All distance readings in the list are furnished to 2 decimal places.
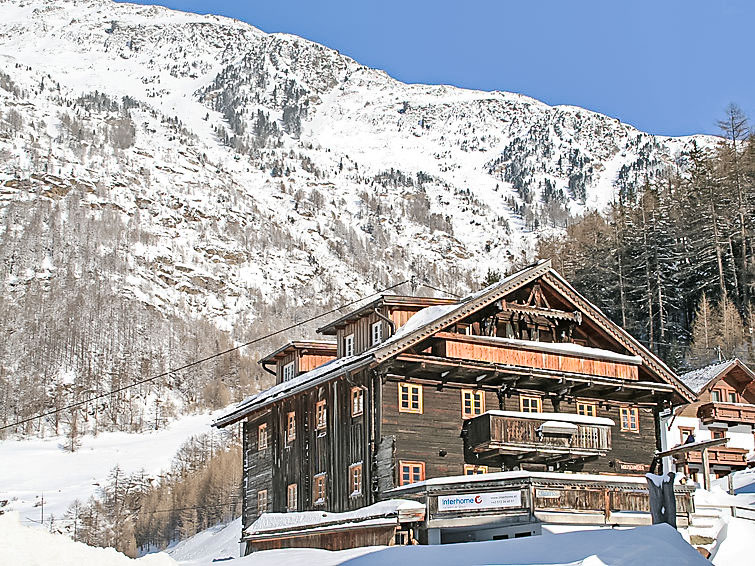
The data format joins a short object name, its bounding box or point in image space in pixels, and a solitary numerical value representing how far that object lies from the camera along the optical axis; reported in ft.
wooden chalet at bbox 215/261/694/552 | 102.68
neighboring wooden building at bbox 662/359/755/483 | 168.45
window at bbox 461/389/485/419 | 108.27
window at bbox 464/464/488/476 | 105.40
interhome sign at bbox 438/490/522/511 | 84.02
